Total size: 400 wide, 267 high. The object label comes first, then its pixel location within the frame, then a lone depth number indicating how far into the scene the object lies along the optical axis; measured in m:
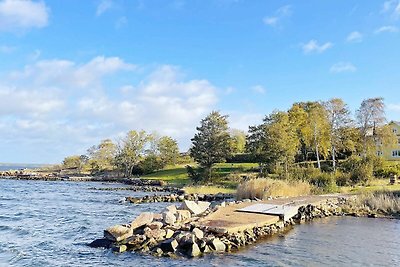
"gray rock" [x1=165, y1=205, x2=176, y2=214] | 19.30
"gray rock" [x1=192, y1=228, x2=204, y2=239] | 14.83
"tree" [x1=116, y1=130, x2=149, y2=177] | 80.56
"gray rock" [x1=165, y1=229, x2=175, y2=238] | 15.54
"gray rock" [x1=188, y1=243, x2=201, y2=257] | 13.77
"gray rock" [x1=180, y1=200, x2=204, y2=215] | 20.42
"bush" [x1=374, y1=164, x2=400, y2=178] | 44.75
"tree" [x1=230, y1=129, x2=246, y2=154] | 90.34
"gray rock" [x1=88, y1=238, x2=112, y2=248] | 15.16
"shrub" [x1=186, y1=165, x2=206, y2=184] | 53.31
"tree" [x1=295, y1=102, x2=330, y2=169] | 58.56
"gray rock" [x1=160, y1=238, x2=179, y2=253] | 14.20
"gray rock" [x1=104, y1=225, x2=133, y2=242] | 15.37
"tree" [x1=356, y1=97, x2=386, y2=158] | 61.97
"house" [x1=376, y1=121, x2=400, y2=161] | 70.19
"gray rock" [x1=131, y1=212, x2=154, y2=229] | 16.64
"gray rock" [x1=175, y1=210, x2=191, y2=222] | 18.59
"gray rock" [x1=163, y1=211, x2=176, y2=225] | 17.23
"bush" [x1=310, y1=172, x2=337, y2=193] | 34.22
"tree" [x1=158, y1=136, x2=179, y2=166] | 84.21
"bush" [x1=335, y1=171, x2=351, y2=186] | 38.88
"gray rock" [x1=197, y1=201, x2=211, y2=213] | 21.99
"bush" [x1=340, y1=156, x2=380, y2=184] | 38.78
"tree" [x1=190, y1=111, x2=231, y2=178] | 53.44
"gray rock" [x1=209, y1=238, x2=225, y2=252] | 14.41
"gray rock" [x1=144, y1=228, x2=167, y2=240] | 15.28
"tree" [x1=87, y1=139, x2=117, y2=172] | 93.43
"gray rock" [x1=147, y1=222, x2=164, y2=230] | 16.47
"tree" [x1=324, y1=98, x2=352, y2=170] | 59.32
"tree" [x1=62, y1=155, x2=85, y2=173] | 98.82
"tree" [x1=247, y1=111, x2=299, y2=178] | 46.06
